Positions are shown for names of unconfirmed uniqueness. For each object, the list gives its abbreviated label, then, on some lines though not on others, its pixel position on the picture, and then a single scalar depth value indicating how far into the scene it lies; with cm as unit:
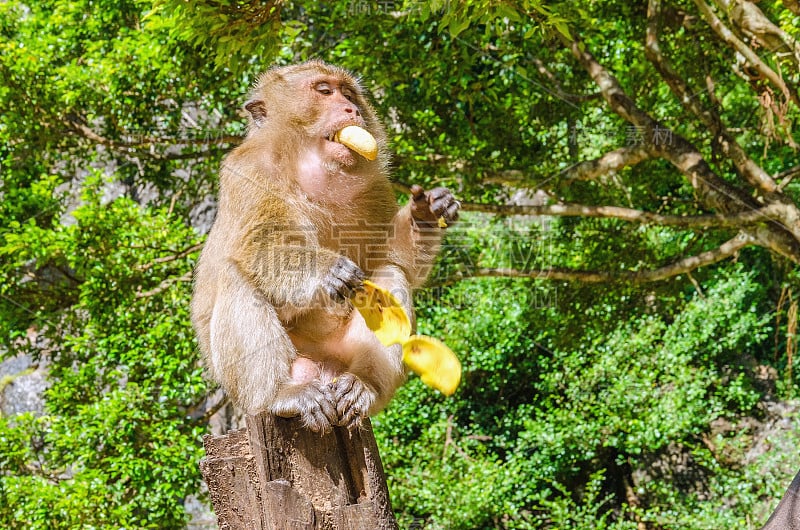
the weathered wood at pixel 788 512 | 277
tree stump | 314
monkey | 350
